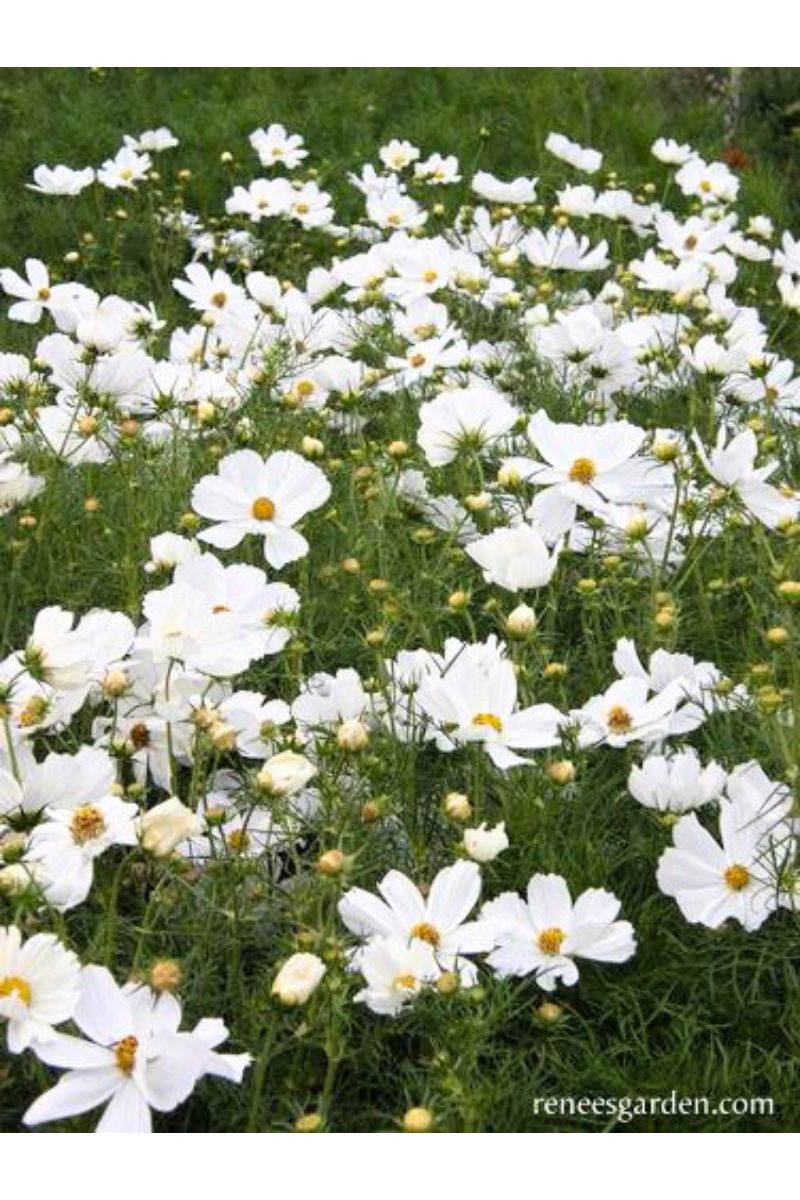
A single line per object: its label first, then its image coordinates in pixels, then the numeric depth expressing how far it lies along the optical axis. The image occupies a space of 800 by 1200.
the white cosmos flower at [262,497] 1.96
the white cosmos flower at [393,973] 1.34
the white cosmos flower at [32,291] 2.85
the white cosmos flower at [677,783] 1.59
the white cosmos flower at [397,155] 3.86
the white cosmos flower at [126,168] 3.87
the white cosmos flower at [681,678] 1.75
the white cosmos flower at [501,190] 3.29
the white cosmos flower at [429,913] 1.41
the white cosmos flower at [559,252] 3.11
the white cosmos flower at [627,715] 1.67
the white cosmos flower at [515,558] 1.72
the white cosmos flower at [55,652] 1.51
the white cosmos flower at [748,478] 1.78
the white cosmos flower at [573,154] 3.71
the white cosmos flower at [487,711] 1.53
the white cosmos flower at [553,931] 1.45
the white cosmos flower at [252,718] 1.64
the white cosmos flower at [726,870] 1.51
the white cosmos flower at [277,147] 3.92
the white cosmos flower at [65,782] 1.50
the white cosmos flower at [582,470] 1.94
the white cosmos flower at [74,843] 1.37
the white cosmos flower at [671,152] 3.88
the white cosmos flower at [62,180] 3.62
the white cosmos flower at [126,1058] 1.23
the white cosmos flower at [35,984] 1.26
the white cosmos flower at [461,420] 2.00
